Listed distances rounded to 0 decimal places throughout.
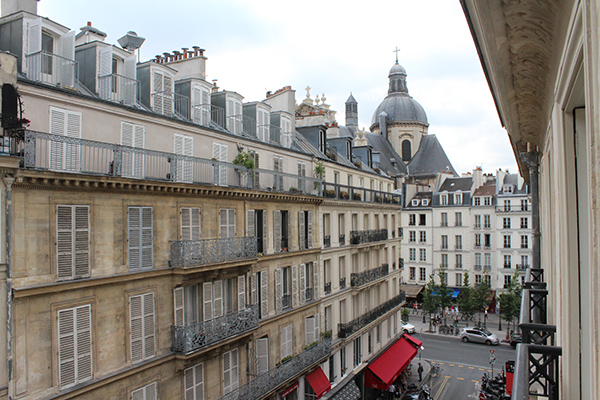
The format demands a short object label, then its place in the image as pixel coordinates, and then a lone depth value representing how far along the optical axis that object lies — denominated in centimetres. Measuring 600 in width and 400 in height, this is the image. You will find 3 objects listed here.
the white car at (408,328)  4319
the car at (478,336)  4112
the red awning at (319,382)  2241
